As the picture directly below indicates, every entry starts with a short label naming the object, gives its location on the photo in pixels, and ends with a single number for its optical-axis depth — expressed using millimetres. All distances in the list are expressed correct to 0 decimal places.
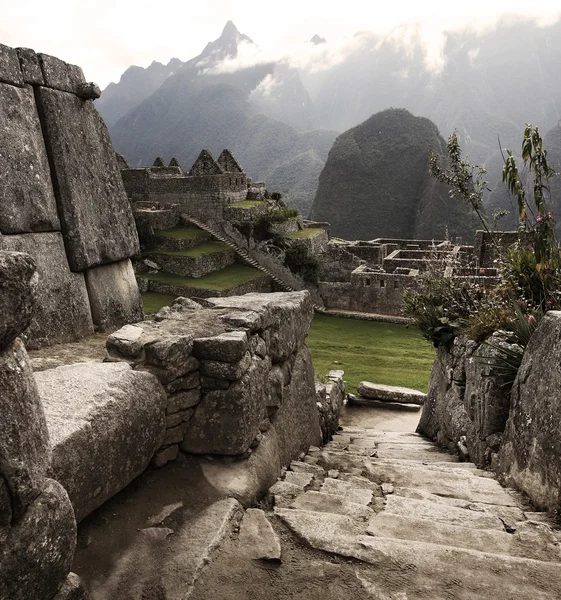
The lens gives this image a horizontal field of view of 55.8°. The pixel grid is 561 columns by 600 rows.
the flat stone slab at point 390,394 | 12312
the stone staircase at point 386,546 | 2572
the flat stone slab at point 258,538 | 2834
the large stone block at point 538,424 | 3799
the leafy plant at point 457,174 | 7969
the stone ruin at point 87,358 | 1939
